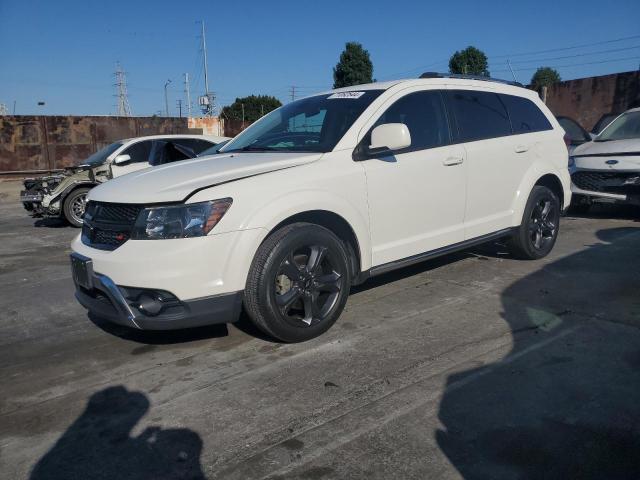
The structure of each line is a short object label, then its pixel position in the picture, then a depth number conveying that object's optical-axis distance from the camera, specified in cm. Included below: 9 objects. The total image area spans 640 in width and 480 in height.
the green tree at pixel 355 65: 6225
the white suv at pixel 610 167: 769
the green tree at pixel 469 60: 6525
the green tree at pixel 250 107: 6034
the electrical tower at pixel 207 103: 5156
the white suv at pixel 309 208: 331
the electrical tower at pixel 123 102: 8795
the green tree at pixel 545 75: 9748
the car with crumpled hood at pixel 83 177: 1016
